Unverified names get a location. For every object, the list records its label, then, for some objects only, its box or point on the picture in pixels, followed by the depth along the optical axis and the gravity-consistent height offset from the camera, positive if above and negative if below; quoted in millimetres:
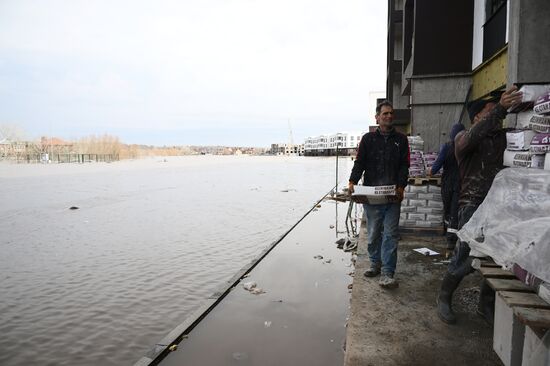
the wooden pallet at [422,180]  6254 -347
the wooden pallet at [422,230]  6368 -1233
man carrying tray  4191 -139
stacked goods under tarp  2053 -415
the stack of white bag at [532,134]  2932 +235
